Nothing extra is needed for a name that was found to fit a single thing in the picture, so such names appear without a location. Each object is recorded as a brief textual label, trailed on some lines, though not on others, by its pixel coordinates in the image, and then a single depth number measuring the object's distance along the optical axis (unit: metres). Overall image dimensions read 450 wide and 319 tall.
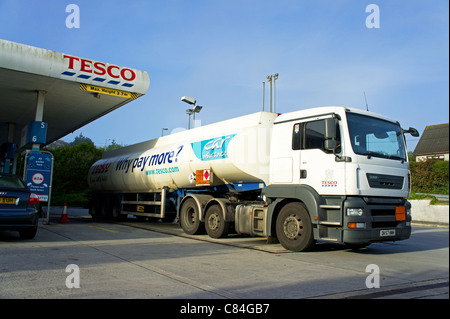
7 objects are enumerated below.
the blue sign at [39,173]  13.91
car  8.58
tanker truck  7.54
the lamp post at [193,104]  18.67
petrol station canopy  12.41
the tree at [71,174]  42.19
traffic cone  16.12
